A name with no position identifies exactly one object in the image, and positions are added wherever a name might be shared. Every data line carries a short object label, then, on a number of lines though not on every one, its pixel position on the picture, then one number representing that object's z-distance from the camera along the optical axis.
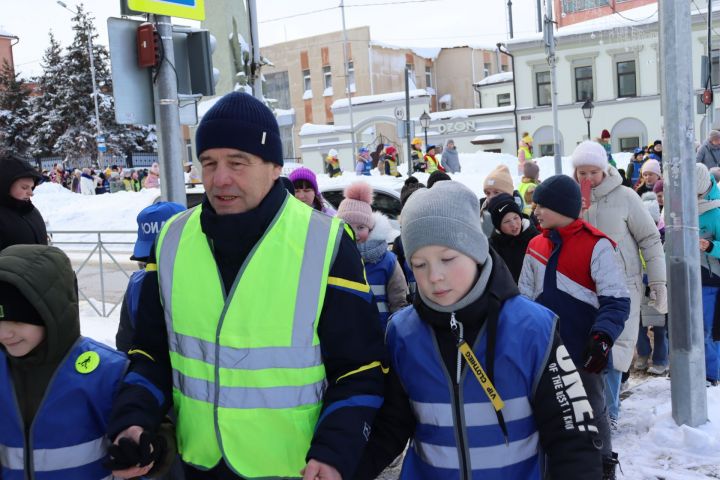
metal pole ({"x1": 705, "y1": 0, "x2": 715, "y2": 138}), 24.63
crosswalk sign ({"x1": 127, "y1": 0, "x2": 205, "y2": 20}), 4.70
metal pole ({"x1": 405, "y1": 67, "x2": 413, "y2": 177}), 23.15
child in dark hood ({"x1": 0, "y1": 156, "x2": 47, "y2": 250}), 5.66
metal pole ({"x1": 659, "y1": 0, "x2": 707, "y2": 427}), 4.73
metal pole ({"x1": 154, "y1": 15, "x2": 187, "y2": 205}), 5.01
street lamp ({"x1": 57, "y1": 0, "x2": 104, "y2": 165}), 42.73
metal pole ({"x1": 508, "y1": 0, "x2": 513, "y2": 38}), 50.09
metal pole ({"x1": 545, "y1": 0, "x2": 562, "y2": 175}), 19.59
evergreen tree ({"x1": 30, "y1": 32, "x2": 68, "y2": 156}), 48.00
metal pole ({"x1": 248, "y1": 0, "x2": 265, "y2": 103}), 8.49
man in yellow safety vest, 2.13
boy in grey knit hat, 2.17
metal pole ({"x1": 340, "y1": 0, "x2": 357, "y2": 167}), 42.91
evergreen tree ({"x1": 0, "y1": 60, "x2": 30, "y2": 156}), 51.00
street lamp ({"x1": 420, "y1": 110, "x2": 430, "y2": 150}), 31.25
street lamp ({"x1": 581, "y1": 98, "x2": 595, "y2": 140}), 25.55
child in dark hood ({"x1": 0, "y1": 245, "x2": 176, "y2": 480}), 2.35
